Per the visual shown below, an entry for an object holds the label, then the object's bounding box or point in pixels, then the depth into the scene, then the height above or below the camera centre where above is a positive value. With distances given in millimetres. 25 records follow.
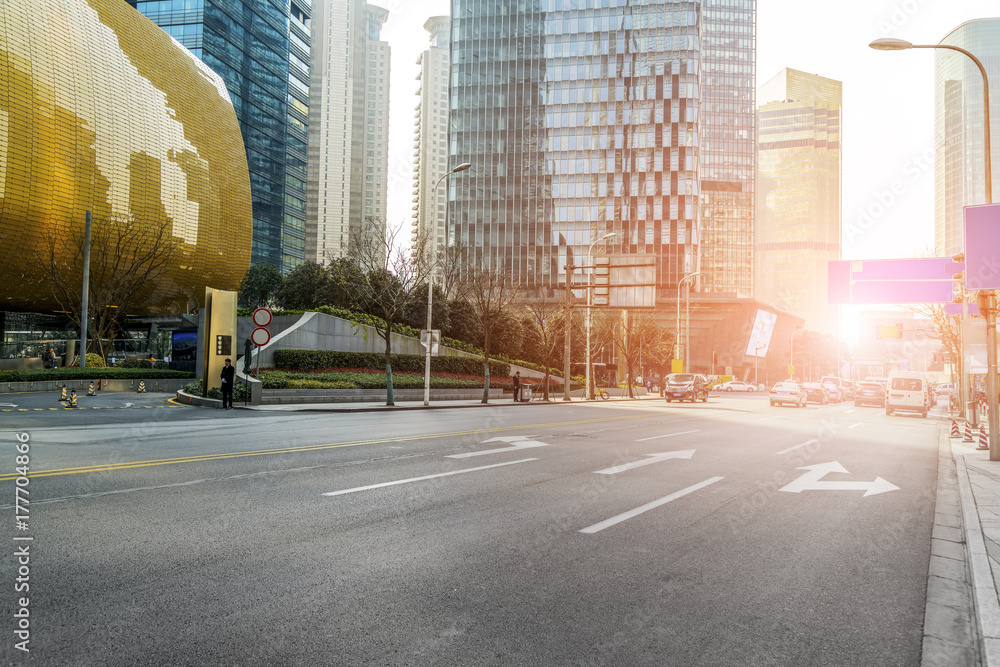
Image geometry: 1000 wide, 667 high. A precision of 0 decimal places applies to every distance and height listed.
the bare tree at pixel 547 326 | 52472 +2268
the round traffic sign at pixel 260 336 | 22822 +388
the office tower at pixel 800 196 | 192000 +47262
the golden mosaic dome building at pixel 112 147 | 37375 +12970
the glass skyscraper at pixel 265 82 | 95562 +42903
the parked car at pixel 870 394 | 45844 -2556
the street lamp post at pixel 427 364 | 28453 -612
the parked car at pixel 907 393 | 34750 -1844
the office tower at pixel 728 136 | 160250 +53775
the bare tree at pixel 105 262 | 36156 +4850
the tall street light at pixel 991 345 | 13483 +298
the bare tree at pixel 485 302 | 36031 +3592
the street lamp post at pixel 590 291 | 39225 +3809
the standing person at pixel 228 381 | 22606 -1174
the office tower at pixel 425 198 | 158500 +42203
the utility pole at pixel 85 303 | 31469 +1932
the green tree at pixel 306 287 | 48812 +4637
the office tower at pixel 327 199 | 189625 +44338
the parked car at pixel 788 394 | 39906 -2309
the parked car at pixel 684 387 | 44125 -2225
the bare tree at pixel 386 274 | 31808 +4046
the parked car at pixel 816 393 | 47250 -2614
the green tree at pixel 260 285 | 68750 +6596
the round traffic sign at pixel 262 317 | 22828 +1048
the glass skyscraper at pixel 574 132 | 99312 +33894
